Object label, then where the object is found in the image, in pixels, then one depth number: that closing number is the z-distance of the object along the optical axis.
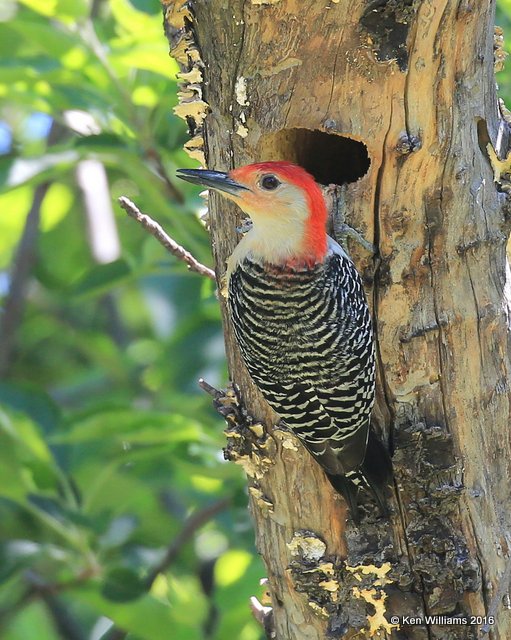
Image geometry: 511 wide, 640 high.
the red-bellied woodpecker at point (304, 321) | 6.50
